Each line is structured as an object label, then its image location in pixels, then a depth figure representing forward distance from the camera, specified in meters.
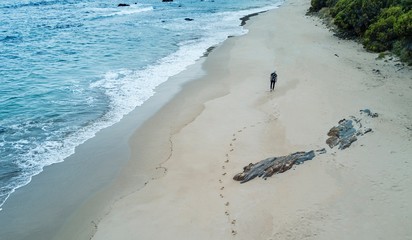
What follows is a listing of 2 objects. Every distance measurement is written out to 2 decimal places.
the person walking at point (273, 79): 23.77
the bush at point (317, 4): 58.06
